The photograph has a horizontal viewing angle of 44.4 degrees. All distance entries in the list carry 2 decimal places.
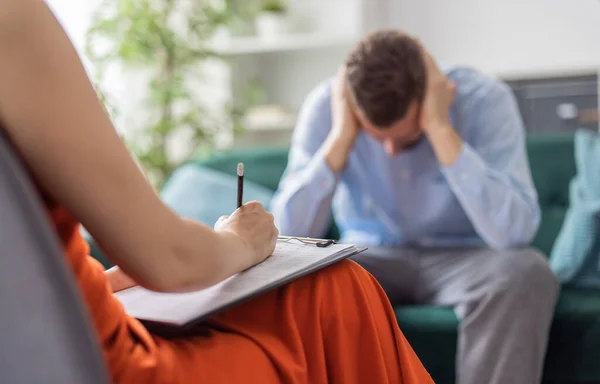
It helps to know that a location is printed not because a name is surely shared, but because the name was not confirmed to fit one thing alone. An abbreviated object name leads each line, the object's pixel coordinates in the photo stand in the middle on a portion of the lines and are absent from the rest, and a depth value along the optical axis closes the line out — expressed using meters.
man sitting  1.49
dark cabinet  3.22
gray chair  0.56
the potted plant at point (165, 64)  2.71
